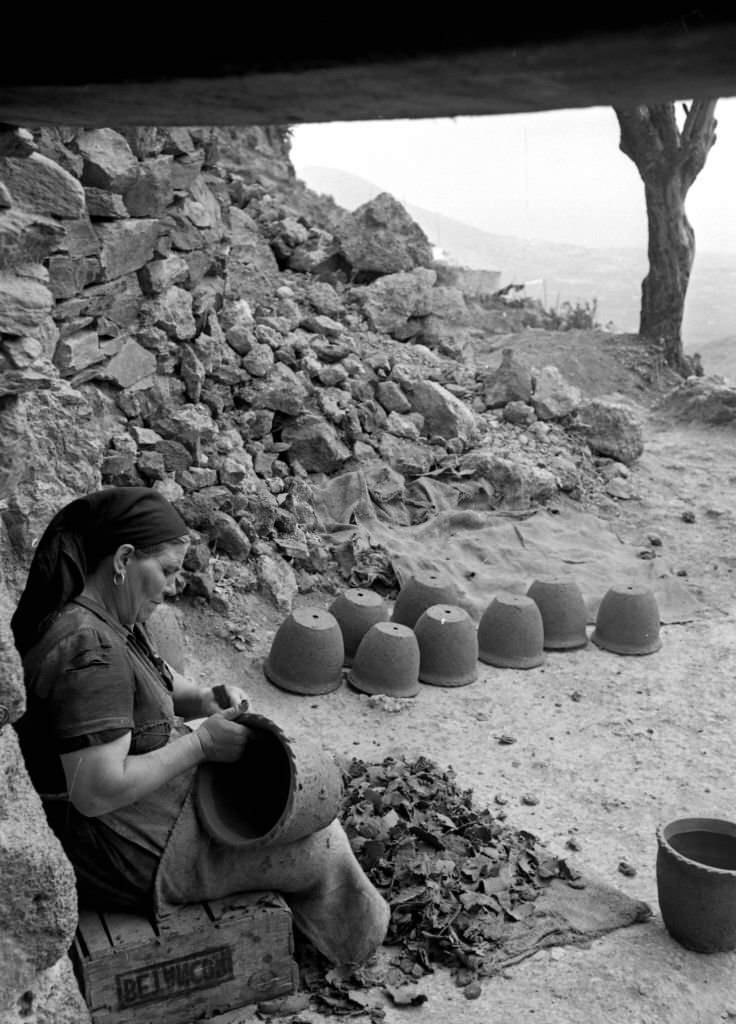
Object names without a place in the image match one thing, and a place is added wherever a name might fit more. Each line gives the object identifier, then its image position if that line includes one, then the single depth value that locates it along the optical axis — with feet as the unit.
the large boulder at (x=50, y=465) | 14.38
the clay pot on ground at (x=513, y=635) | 20.43
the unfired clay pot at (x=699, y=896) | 11.65
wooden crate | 9.48
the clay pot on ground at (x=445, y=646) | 19.43
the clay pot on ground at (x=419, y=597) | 20.70
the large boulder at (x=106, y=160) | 17.99
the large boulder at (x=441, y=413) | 29.43
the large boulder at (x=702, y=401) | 35.22
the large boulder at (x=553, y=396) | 32.50
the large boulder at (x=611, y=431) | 31.68
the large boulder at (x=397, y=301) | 33.68
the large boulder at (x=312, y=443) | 25.05
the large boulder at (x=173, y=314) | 20.42
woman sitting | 8.89
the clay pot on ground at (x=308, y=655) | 18.66
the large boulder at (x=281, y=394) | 24.36
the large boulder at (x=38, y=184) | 8.44
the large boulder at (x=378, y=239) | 35.73
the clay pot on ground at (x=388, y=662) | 18.76
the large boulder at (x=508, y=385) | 32.50
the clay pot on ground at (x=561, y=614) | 21.48
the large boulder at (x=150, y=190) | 19.38
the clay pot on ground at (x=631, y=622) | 21.36
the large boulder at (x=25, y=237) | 8.11
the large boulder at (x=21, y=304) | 8.38
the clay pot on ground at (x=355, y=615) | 20.03
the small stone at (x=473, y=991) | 10.83
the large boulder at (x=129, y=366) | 19.34
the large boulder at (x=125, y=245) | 18.40
